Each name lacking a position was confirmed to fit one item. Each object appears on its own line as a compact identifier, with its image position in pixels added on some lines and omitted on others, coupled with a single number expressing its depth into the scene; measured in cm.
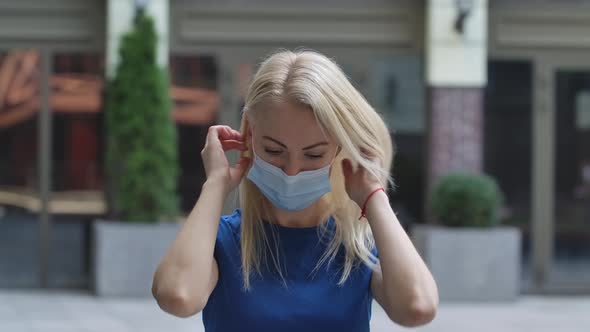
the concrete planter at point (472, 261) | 951
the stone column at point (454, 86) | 1007
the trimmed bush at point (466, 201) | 941
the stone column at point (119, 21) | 978
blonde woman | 213
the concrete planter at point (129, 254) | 938
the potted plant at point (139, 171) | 940
